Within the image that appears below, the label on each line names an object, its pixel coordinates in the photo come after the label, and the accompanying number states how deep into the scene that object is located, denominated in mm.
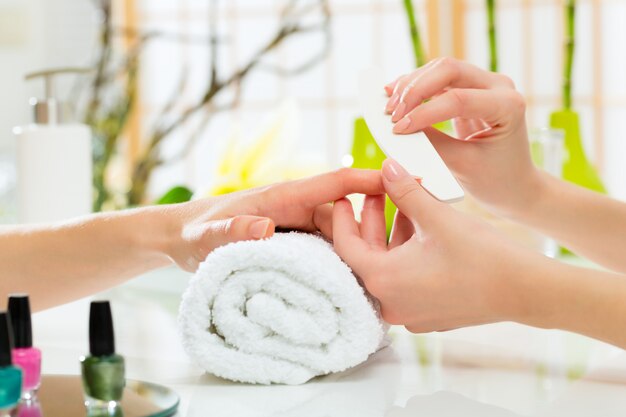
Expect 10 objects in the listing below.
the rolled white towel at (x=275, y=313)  1236
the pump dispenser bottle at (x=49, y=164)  1983
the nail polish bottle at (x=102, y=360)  1095
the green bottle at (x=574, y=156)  2116
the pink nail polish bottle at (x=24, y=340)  1107
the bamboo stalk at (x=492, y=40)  2177
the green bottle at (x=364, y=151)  1894
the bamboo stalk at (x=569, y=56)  2187
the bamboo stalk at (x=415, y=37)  2176
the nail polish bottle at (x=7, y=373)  1049
